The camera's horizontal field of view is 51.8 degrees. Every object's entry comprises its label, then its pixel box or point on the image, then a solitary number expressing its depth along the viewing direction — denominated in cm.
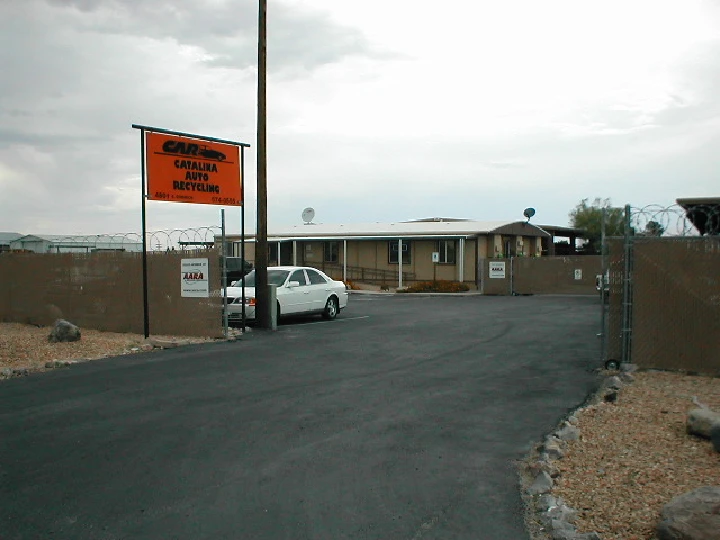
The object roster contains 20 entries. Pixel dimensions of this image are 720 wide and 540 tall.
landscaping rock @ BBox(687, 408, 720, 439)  700
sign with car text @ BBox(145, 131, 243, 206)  1652
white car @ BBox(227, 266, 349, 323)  1912
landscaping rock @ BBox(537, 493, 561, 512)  548
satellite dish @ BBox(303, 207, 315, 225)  5050
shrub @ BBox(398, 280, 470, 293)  3781
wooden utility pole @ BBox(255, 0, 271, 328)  1855
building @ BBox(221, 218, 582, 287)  4100
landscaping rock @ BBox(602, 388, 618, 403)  916
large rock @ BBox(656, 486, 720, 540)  454
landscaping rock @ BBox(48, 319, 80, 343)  1507
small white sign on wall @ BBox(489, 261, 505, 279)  3625
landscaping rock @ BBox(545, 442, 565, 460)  678
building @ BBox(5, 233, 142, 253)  2004
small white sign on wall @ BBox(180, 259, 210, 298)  1631
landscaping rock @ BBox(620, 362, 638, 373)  1106
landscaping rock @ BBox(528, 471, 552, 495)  588
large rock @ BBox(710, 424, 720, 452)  660
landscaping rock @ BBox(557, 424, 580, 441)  740
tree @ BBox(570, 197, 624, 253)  5698
